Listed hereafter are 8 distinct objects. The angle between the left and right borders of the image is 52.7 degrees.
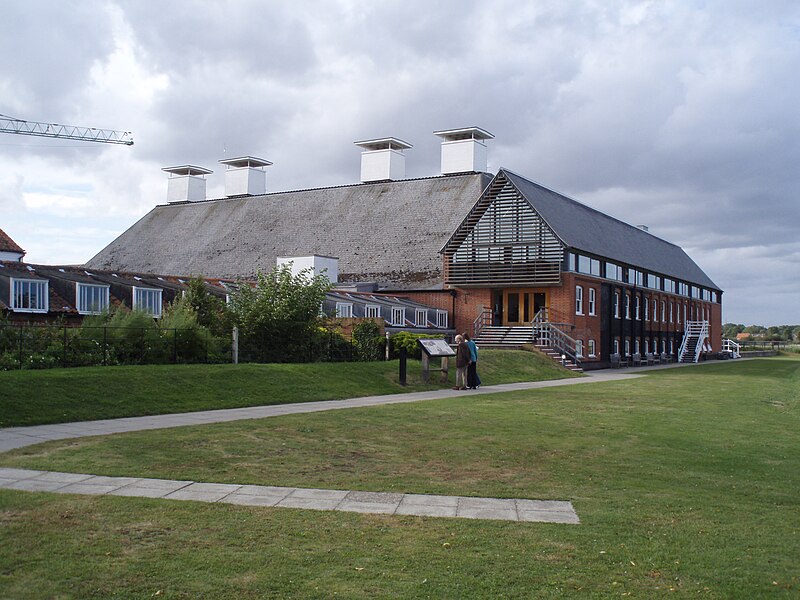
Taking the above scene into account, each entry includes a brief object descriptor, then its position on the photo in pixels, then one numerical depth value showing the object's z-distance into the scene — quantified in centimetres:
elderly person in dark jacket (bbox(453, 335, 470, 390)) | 2531
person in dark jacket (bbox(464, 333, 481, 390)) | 2605
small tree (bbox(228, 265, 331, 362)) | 2641
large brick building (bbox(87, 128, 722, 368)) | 4516
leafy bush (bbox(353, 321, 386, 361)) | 2956
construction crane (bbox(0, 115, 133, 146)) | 8512
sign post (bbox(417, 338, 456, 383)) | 2595
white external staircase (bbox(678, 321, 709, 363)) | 6494
